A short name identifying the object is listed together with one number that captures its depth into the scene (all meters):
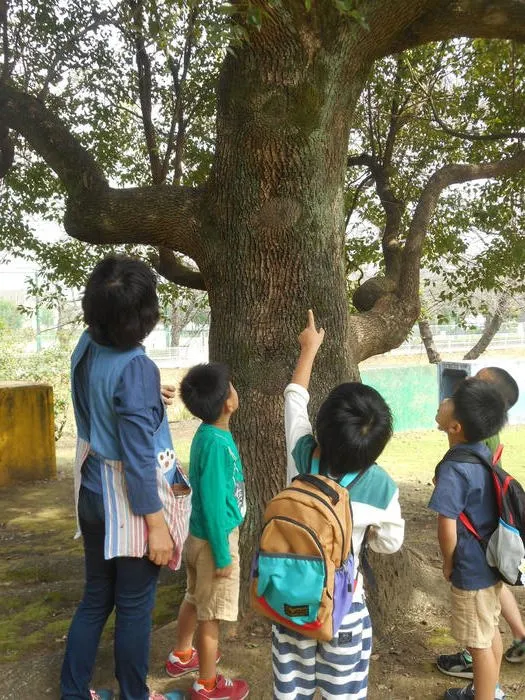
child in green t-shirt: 2.71
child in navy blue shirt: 2.65
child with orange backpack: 2.15
